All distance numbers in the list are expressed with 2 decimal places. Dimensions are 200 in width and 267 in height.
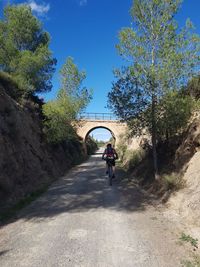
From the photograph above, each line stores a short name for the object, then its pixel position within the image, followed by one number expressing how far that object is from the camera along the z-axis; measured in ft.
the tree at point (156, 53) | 31.14
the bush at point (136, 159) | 51.01
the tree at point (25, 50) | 63.36
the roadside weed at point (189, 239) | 15.96
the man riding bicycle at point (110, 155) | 37.28
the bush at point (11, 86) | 53.23
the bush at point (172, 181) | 26.30
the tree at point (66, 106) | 65.46
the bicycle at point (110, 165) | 37.31
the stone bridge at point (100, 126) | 137.84
